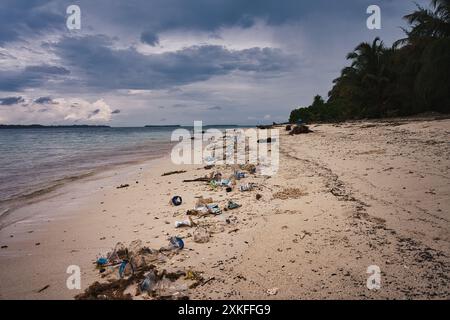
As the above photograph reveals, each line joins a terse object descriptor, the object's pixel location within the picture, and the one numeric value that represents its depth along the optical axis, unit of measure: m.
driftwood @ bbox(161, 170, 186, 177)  10.05
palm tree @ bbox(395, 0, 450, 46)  17.71
